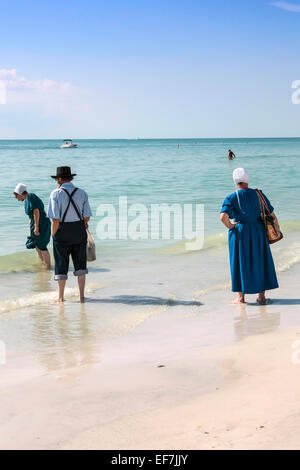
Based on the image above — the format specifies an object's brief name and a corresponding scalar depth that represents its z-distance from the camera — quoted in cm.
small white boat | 12938
